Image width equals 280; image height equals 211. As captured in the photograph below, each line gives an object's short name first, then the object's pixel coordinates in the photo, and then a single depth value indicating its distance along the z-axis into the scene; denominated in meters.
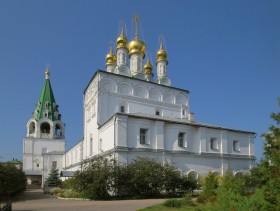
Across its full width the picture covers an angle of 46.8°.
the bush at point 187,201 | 14.07
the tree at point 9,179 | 19.47
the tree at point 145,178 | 19.89
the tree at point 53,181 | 34.87
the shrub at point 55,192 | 25.24
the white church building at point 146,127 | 24.28
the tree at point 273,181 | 6.43
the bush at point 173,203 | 13.54
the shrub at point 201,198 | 14.14
